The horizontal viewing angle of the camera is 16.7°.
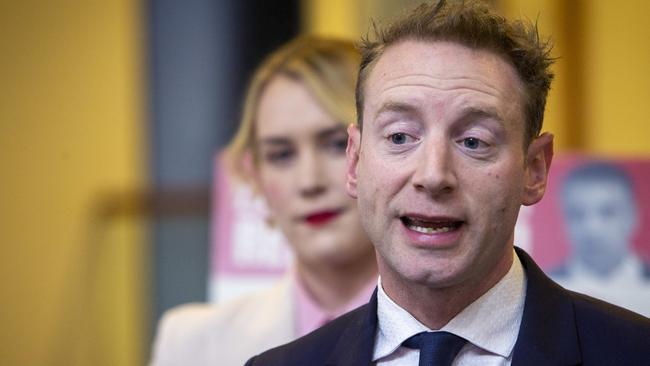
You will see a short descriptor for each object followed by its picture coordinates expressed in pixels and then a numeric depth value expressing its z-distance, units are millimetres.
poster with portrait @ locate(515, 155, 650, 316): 5054
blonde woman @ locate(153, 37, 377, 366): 4689
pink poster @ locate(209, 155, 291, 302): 5916
